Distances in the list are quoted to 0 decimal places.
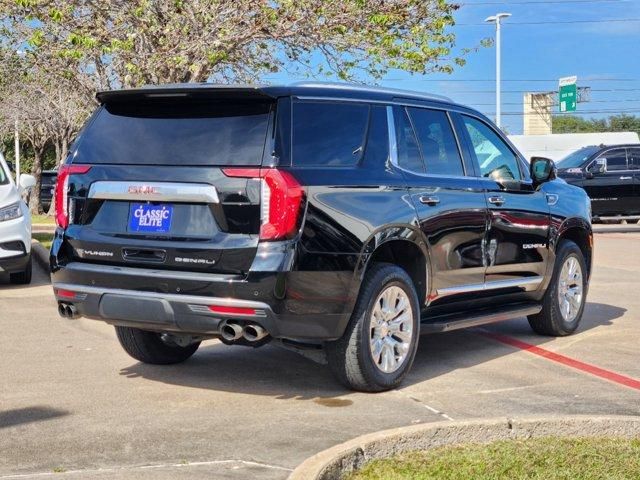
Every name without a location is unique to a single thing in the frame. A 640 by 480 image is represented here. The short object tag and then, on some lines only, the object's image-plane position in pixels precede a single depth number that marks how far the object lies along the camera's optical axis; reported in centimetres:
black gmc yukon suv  616
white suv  1216
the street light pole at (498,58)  4149
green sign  5858
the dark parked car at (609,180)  2506
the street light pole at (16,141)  3813
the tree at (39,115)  3297
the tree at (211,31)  1512
